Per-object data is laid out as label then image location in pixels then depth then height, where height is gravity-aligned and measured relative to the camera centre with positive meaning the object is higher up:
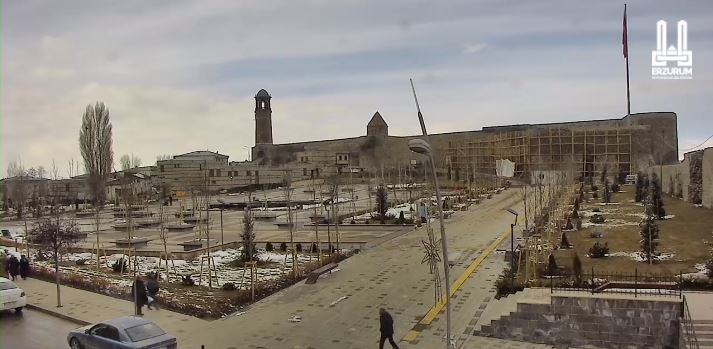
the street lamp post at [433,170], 7.66 -0.10
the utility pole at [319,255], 17.84 -2.78
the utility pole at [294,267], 15.58 -2.75
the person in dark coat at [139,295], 12.27 -2.65
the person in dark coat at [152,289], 13.11 -2.72
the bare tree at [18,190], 50.06 -1.51
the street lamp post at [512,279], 12.83 -2.67
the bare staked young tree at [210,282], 14.71 -2.89
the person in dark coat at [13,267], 17.02 -2.68
